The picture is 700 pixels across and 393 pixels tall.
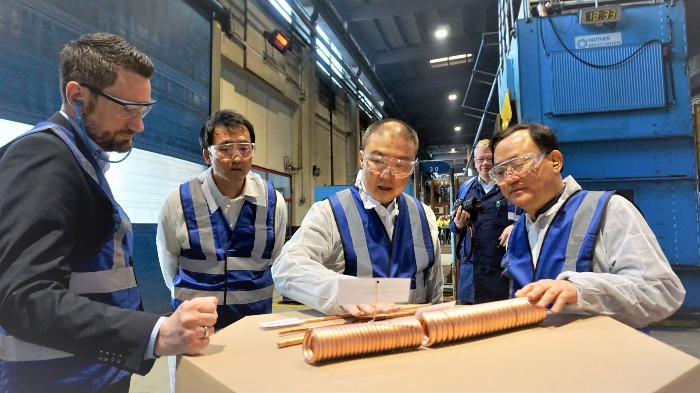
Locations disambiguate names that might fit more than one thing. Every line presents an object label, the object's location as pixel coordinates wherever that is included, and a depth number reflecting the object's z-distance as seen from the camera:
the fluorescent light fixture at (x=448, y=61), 9.18
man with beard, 0.80
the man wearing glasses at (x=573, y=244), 1.13
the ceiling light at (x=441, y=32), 7.73
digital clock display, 3.39
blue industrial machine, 3.37
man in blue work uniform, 2.96
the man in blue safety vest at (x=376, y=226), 1.50
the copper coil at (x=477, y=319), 0.86
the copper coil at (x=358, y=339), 0.75
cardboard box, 0.65
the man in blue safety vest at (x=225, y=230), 1.96
